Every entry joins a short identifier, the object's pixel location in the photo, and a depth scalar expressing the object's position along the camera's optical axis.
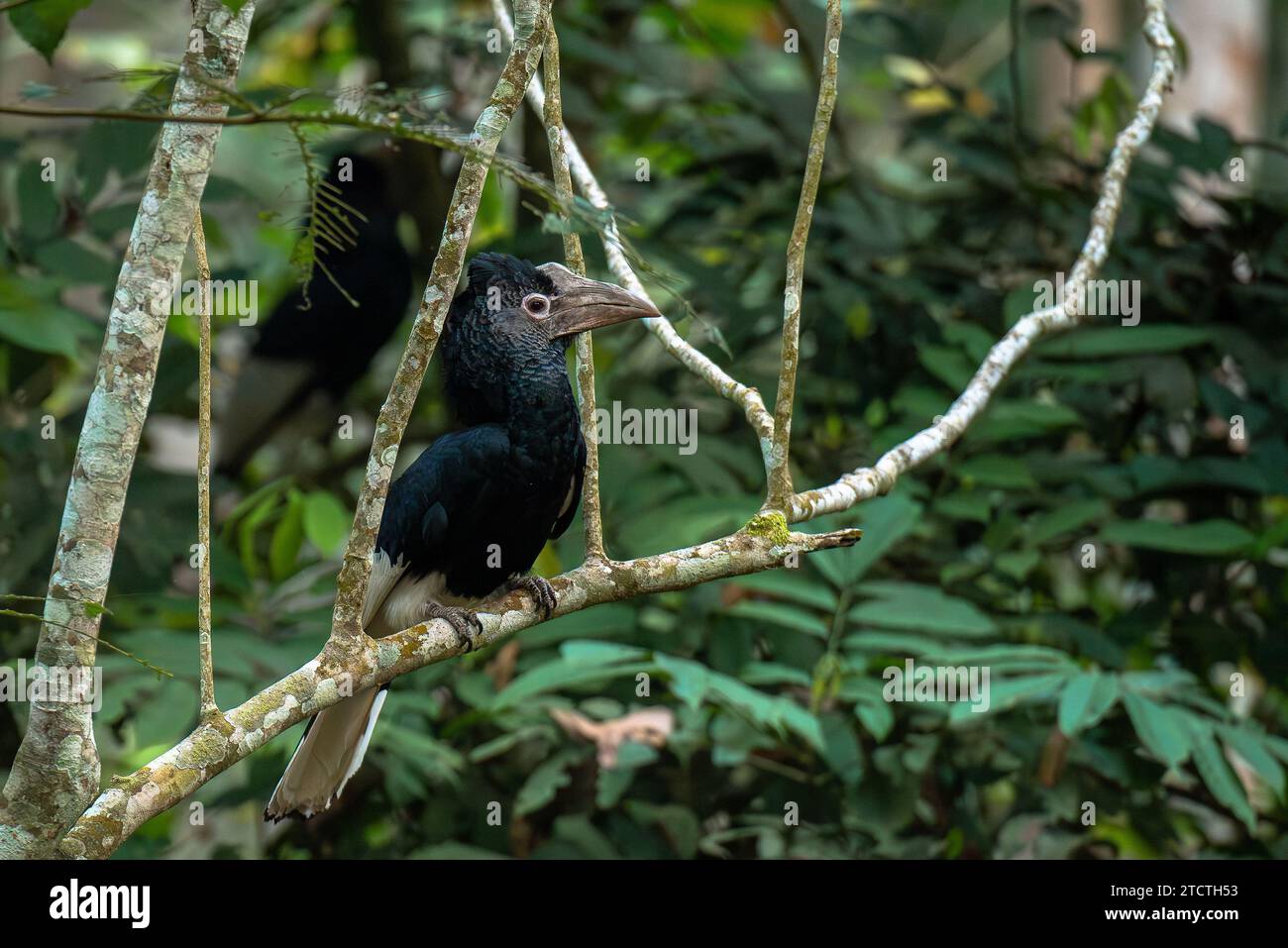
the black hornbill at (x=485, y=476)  2.64
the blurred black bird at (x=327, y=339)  5.16
